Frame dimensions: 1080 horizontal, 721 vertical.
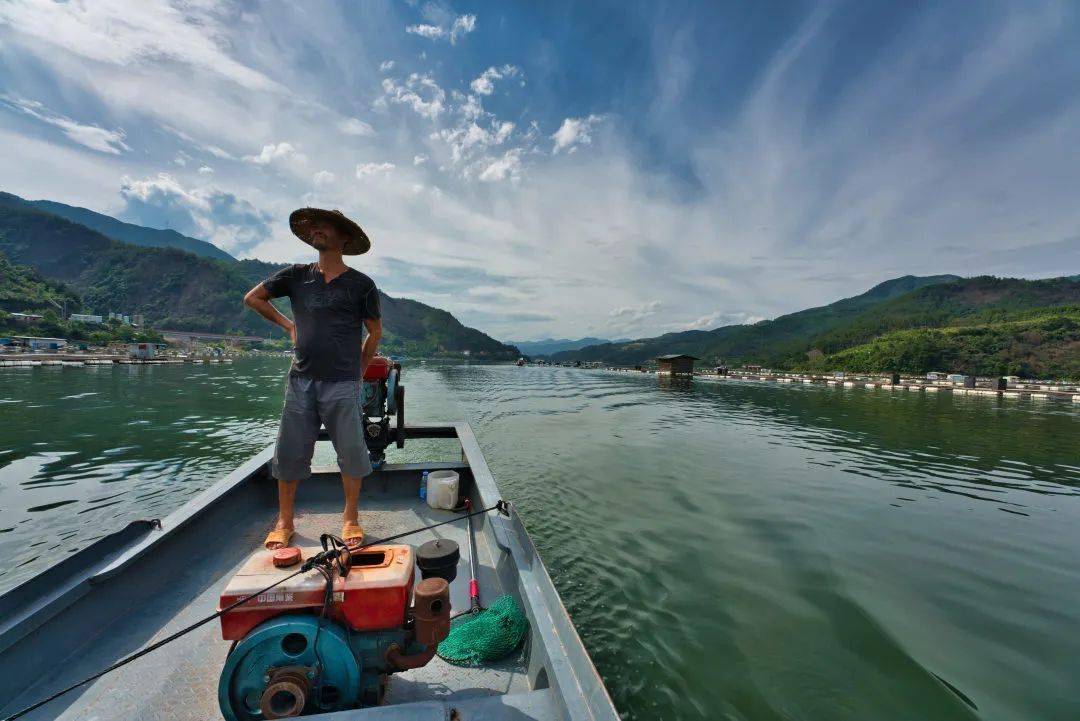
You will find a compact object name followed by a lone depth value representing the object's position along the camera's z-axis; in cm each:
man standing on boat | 271
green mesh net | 239
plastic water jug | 436
